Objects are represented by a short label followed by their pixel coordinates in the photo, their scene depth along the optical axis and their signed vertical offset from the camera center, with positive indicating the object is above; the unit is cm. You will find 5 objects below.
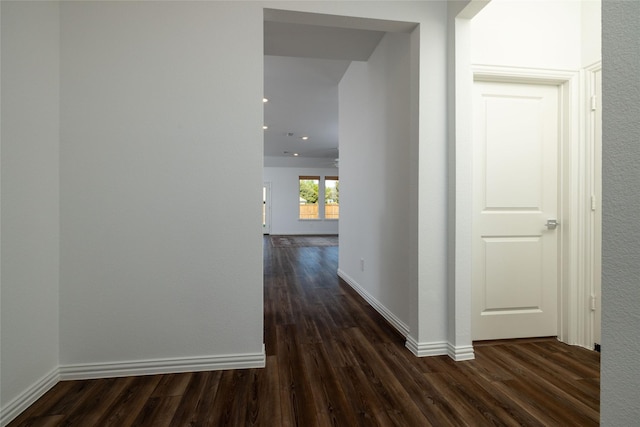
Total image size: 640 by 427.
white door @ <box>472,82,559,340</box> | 247 +0
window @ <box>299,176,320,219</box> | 1244 +56
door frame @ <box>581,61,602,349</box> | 236 -4
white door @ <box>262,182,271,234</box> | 1202 +17
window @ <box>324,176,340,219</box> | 1258 +49
